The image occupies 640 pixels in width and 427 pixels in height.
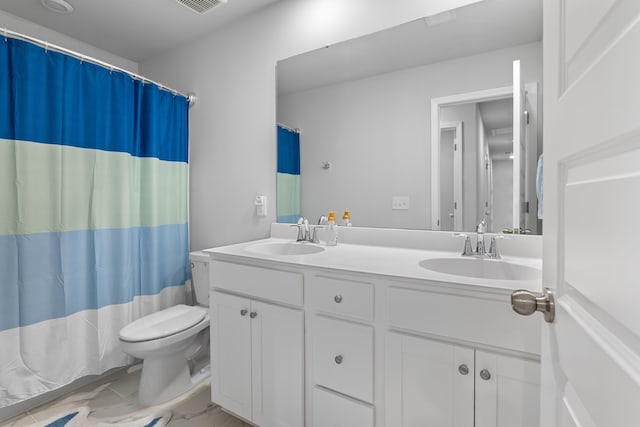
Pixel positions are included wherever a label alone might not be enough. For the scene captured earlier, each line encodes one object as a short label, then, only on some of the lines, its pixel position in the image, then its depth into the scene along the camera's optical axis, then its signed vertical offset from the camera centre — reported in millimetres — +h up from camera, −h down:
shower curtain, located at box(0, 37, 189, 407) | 1532 -35
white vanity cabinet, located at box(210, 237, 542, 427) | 926 -504
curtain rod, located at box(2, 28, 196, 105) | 1513 +839
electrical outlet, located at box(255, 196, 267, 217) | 2068 +16
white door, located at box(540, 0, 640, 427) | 343 -6
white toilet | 1645 -784
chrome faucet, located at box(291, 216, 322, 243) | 1836 -148
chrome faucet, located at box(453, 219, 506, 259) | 1333 -174
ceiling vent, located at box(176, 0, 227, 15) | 1855 +1225
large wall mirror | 1366 +446
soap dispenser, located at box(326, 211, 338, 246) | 1738 -145
